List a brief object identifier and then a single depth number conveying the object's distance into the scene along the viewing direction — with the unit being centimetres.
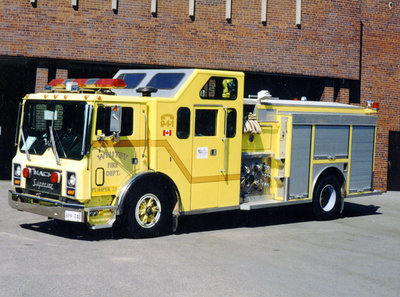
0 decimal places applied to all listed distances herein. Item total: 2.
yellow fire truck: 1009
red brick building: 1653
